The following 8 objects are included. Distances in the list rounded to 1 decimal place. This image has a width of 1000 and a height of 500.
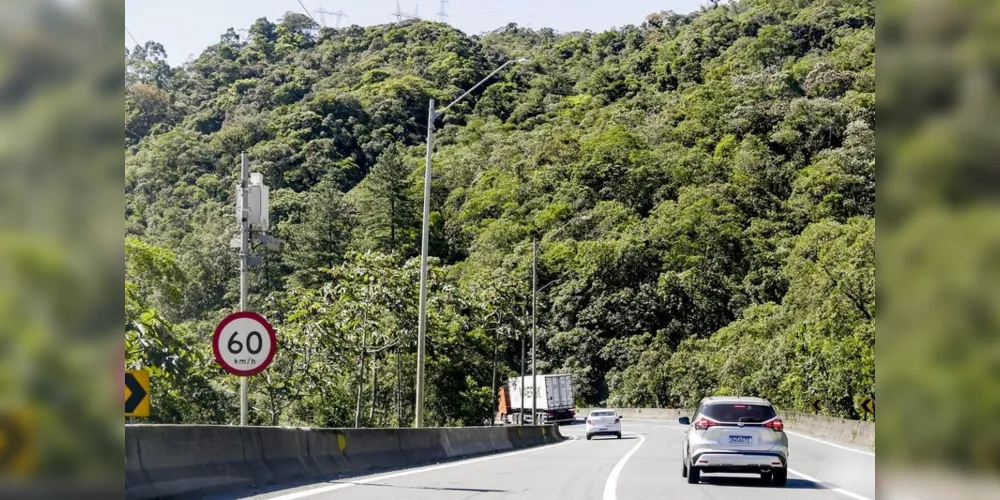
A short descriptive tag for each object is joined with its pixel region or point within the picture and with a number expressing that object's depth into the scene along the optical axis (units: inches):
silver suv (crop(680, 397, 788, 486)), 697.0
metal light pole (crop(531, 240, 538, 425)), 2233.0
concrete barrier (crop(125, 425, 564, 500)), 456.6
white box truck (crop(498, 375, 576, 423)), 3078.2
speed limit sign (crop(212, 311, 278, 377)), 550.9
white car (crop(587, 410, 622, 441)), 1833.2
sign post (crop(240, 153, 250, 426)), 666.2
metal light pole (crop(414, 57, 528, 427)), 1154.0
